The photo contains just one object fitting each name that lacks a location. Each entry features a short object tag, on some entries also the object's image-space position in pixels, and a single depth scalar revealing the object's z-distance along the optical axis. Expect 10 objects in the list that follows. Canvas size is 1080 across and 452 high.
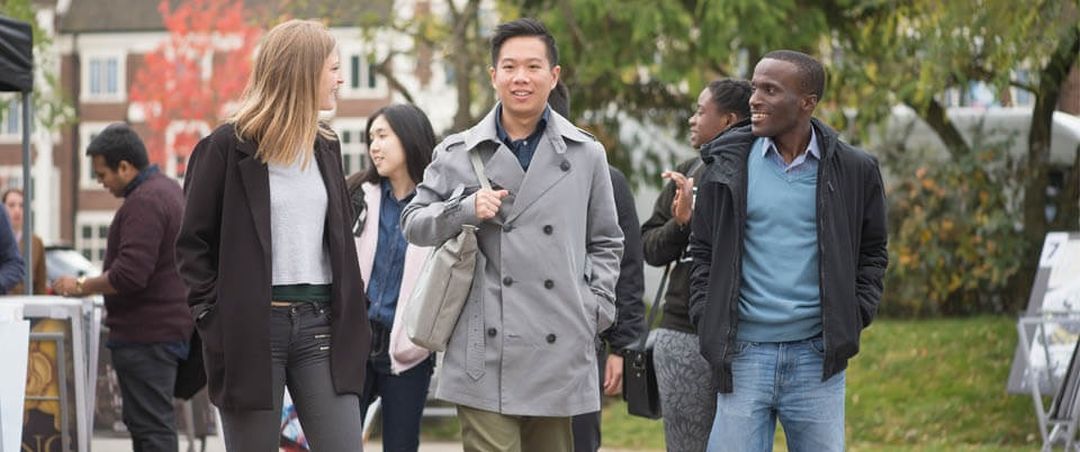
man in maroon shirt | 9.27
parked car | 21.23
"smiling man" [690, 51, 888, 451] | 5.74
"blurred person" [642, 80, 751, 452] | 6.91
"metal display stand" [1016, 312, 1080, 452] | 10.78
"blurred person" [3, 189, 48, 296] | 12.62
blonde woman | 5.70
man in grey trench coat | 5.80
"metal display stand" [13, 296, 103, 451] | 8.91
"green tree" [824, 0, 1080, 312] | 12.09
